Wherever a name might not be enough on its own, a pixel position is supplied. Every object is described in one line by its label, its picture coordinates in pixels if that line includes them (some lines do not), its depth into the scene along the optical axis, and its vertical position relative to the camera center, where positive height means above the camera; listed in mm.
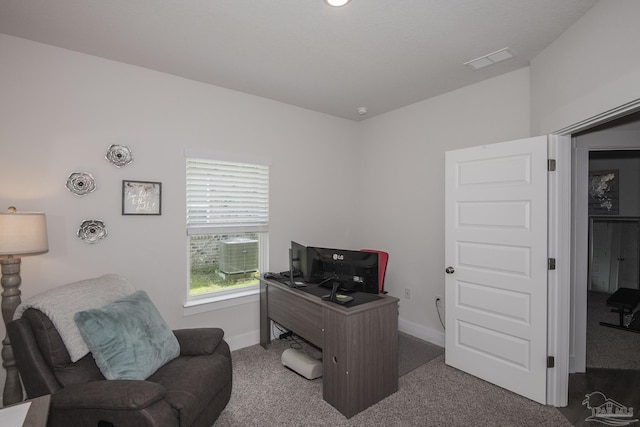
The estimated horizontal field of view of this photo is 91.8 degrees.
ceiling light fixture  1852 +1262
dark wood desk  2252 -1037
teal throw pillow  1792 -788
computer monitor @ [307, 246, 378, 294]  2535 -484
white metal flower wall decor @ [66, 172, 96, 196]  2480 +224
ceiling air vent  2514 +1305
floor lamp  1967 -367
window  3145 -136
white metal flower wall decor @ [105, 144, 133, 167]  2637 +482
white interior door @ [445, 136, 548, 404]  2410 -431
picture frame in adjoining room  5469 +388
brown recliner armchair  1565 -974
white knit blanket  1819 -584
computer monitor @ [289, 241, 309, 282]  2999 -503
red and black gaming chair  3383 -577
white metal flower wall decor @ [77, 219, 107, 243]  2523 -163
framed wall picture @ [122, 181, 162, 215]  2711 +123
